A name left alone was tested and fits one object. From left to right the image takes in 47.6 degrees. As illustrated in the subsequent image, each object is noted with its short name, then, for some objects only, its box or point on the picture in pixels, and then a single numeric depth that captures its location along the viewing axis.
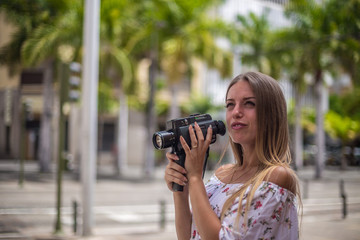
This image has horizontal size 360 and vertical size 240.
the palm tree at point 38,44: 9.84
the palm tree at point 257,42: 24.05
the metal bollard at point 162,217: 8.48
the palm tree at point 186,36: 22.52
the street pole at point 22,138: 14.92
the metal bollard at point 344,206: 8.77
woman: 1.54
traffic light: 8.33
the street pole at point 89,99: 7.98
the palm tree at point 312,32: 19.98
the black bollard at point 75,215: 7.63
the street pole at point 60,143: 7.70
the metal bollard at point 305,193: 13.99
